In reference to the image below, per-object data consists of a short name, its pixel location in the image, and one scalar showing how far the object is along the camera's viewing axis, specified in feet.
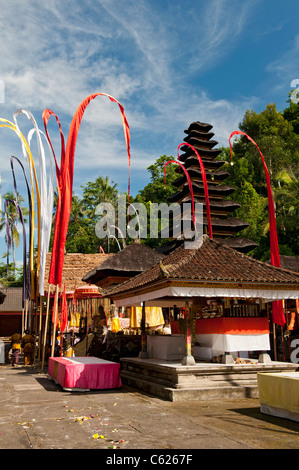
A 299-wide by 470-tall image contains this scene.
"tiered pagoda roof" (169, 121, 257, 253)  90.27
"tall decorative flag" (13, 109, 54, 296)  56.03
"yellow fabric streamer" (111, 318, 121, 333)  62.54
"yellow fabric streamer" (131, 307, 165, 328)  64.49
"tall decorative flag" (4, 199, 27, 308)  72.15
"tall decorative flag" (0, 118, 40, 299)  59.31
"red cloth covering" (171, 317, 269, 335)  39.88
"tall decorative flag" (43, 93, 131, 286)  48.70
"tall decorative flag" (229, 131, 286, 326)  47.42
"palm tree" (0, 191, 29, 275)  143.13
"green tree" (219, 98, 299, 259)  116.37
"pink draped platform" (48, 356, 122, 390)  40.60
